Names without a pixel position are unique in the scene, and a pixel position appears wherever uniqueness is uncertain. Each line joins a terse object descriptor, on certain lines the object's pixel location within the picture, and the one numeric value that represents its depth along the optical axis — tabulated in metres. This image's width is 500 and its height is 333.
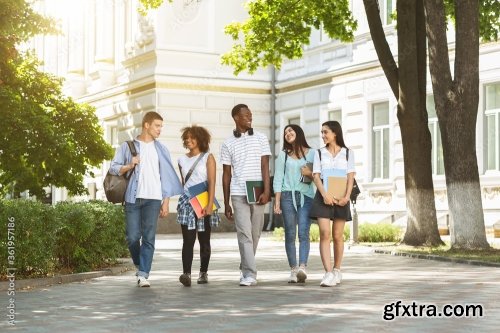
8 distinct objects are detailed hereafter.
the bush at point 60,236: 11.88
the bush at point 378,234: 22.94
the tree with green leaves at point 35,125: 17.45
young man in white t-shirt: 11.66
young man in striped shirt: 11.81
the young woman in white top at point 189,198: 11.94
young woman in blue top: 11.98
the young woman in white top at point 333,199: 11.63
